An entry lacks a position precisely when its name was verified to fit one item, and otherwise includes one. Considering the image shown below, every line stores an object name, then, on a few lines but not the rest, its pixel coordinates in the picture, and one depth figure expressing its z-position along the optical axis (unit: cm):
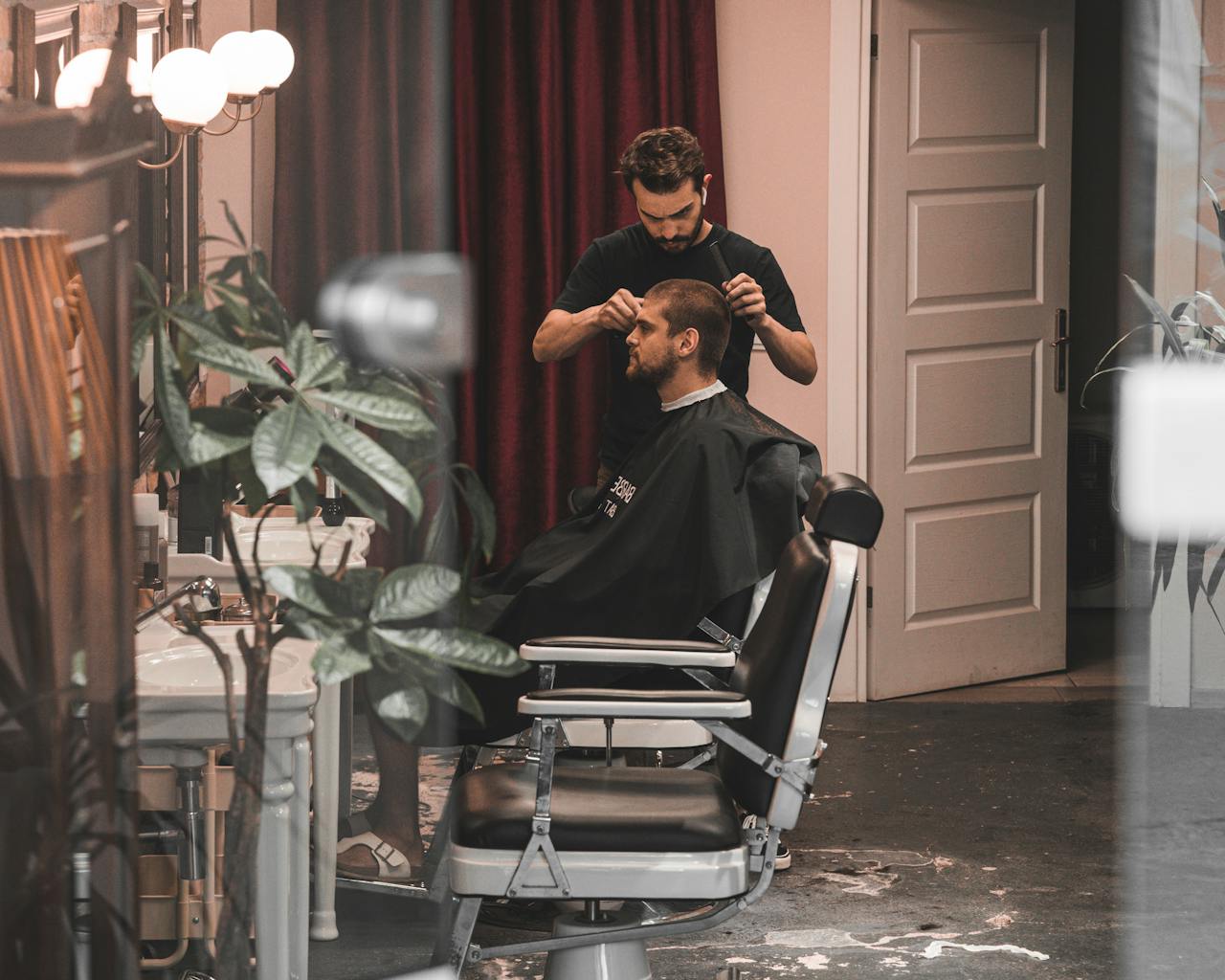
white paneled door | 991
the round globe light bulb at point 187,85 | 523
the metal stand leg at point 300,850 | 543
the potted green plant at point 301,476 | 531
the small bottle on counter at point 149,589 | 525
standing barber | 773
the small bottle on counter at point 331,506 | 537
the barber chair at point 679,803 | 595
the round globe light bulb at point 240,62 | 526
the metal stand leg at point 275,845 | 542
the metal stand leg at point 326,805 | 543
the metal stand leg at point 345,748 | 545
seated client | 730
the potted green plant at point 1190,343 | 951
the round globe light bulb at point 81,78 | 509
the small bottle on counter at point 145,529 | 519
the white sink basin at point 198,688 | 522
